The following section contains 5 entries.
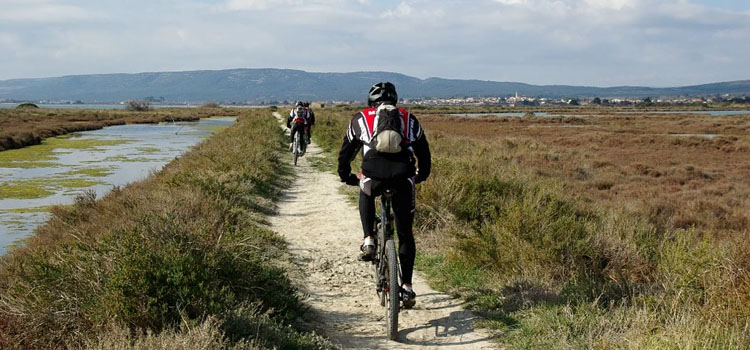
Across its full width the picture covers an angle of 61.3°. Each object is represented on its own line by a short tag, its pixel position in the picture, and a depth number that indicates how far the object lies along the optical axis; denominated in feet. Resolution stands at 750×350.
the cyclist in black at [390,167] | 15.66
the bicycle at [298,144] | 59.88
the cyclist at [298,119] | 58.13
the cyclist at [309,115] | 59.75
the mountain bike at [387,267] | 15.85
